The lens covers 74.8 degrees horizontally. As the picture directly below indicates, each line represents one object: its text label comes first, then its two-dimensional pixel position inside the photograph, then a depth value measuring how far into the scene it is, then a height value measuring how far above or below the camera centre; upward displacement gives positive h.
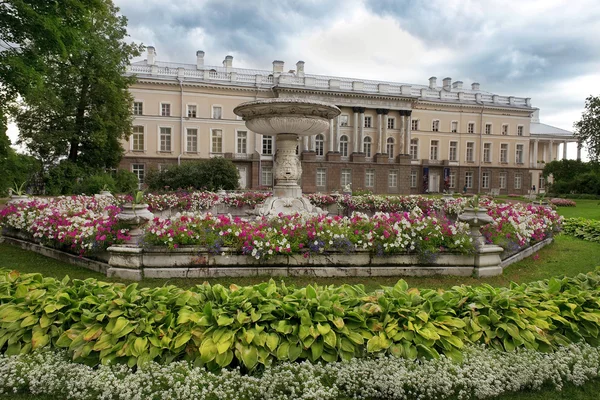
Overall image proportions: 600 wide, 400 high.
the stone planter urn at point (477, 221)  6.16 -0.44
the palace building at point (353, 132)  38.59 +6.68
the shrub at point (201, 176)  20.89 +0.80
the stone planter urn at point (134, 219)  5.79 -0.42
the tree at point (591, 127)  33.09 +5.77
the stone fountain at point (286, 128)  9.37 +1.63
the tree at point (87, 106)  23.61 +5.24
